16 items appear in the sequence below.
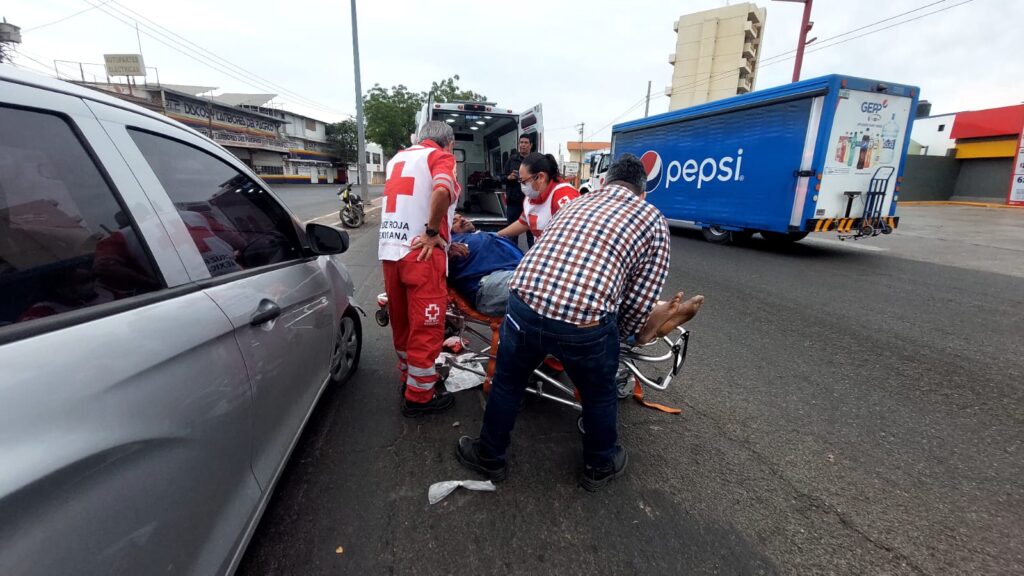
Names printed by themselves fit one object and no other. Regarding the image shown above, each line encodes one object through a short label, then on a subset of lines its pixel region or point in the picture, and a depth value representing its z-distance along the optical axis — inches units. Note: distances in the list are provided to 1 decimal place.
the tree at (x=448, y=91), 1257.7
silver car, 33.4
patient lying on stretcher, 106.0
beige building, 1483.8
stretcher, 98.2
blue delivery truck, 299.0
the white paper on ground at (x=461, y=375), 124.4
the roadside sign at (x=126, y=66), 1389.0
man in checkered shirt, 74.4
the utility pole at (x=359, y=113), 573.6
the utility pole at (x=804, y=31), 549.6
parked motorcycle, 459.2
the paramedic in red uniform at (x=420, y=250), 101.7
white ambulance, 308.3
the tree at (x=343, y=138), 2140.7
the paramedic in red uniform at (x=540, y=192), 152.9
